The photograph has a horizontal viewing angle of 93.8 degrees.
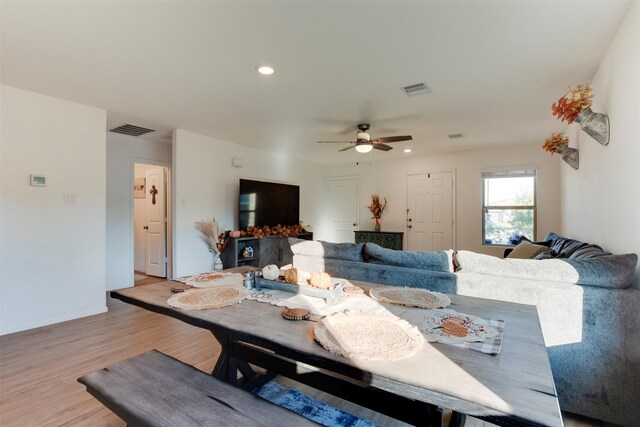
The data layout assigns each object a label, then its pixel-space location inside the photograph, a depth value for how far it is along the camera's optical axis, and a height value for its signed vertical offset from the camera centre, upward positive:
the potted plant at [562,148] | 3.23 +0.72
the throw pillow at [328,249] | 2.56 -0.32
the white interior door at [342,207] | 7.09 +0.15
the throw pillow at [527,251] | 3.18 -0.41
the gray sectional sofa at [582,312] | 1.61 -0.55
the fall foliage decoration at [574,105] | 2.23 +0.83
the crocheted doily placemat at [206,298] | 1.39 -0.43
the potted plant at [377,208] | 6.66 +0.12
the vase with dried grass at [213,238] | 4.64 -0.39
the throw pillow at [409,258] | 2.18 -0.35
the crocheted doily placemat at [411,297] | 1.39 -0.42
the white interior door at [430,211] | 5.89 +0.05
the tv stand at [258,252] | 4.82 -0.66
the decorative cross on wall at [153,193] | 5.54 +0.37
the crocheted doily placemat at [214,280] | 1.78 -0.42
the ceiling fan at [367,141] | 3.86 +0.96
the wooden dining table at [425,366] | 0.73 -0.45
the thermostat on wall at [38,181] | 3.05 +0.33
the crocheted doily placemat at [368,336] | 0.93 -0.43
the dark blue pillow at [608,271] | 1.67 -0.32
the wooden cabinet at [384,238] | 6.25 -0.52
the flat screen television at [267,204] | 5.08 +0.17
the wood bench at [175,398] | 1.02 -0.70
